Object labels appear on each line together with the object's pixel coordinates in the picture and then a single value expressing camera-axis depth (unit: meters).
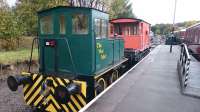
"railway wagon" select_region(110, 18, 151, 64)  10.86
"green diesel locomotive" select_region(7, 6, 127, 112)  4.50
